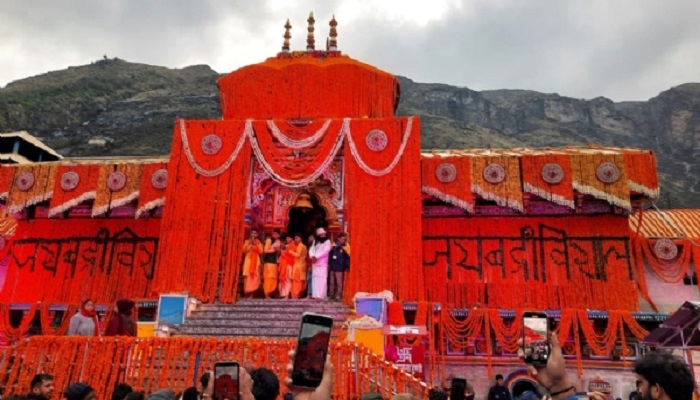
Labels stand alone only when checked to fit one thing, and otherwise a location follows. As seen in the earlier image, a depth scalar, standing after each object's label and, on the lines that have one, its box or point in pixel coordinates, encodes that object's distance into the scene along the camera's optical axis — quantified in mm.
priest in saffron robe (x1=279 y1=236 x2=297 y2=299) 13453
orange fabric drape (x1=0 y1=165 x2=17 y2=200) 16266
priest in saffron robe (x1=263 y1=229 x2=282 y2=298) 13453
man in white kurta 13336
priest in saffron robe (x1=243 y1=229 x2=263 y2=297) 13461
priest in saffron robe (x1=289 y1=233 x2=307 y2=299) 13391
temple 13352
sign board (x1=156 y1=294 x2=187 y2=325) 12234
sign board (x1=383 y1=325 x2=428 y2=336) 10680
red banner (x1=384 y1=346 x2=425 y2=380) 10328
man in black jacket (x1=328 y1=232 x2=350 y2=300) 13347
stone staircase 11648
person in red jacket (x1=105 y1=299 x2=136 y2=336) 10320
